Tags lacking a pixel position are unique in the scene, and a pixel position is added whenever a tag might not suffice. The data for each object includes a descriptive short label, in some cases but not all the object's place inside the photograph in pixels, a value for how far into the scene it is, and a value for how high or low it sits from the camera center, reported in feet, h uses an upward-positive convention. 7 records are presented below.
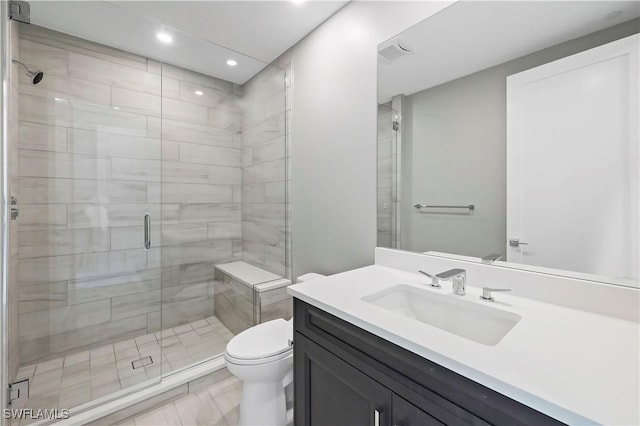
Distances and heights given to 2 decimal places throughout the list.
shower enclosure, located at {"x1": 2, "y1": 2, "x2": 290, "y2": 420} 5.73 +0.34
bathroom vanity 1.71 -1.09
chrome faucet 3.43 -0.85
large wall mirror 2.80 +0.98
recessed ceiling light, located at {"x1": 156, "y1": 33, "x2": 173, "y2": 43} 6.69 +4.32
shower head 5.65 +2.91
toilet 4.41 -2.68
